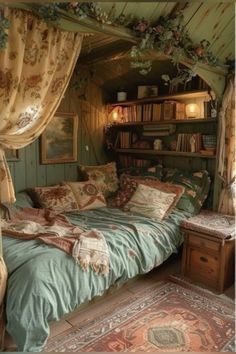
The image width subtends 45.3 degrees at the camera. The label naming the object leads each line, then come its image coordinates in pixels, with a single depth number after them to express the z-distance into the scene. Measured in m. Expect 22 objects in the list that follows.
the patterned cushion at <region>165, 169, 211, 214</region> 3.03
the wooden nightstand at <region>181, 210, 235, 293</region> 2.50
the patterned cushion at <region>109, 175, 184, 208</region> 3.06
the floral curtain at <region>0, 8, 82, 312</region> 1.62
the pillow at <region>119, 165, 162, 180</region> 3.46
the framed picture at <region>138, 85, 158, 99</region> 3.60
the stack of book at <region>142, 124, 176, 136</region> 3.45
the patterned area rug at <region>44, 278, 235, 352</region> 1.88
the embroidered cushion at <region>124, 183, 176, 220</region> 2.84
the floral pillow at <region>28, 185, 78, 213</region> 2.97
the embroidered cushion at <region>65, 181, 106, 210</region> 3.15
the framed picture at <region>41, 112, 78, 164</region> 3.35
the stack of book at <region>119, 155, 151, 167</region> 3.82
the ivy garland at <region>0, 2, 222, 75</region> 1.64
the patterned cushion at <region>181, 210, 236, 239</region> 2.48
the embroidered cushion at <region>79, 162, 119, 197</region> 3.54
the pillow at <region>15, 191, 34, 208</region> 2.86
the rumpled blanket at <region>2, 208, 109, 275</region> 1.97
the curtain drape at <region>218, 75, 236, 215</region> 2.90
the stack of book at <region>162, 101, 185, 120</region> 3.32
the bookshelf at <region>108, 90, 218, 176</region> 3.20
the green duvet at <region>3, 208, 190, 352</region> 1.66
